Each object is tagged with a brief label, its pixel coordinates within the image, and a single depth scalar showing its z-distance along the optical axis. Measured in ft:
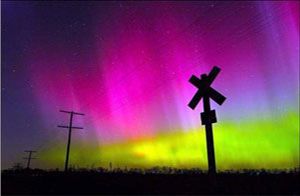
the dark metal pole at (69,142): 118.83
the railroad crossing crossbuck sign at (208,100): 29.01
